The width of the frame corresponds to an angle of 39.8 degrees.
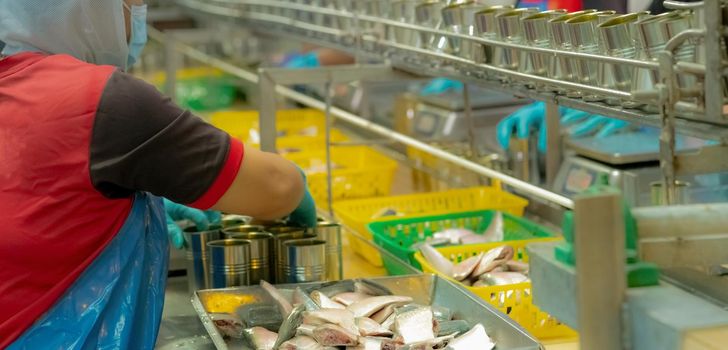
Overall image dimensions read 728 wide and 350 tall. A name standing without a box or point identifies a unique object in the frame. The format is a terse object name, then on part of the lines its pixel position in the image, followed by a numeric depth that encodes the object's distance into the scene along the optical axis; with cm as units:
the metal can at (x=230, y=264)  230
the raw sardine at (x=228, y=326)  206
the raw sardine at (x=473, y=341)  187
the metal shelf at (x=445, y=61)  159
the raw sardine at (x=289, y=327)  194
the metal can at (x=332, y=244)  245
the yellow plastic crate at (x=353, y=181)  330
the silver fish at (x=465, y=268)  230
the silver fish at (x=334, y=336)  187
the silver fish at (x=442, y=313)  205
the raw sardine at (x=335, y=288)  221
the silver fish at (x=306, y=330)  192
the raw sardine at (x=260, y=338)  197
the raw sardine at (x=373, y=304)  207
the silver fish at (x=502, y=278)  220
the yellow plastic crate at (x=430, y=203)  294
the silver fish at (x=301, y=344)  188
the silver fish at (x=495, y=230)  268
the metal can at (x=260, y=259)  235
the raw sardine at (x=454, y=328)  196
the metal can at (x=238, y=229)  245
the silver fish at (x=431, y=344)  187
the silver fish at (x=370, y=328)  197
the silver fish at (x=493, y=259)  228
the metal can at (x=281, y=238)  236
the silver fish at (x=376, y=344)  189
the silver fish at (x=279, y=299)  211
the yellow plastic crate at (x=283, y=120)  438
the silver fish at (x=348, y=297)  216
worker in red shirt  183
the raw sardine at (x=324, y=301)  211
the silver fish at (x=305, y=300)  206
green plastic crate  260
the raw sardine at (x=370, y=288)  220
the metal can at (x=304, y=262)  230
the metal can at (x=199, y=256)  241
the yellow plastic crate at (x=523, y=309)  211
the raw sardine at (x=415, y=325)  192
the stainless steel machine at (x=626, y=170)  275
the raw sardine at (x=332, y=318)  194
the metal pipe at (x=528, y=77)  174
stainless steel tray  186
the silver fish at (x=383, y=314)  208
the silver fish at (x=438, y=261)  234
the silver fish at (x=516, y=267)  230
